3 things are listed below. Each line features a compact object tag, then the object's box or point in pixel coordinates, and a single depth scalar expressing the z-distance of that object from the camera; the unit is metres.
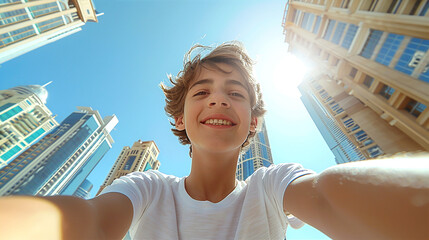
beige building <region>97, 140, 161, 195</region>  59.12
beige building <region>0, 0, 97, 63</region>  29.94
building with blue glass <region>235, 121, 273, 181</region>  65.06
